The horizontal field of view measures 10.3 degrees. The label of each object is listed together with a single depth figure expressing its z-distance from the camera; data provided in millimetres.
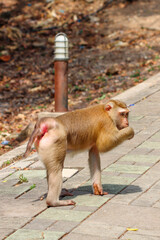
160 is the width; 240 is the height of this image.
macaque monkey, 8340
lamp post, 14420
